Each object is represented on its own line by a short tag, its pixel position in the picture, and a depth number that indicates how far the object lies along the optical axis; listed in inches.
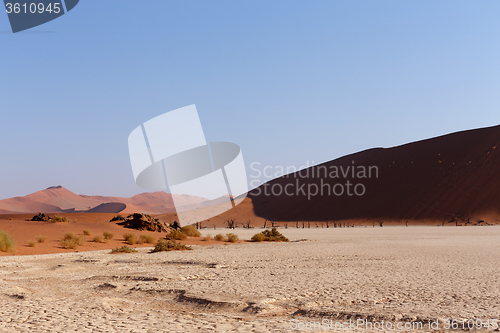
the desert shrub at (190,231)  1195.3
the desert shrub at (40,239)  853.2
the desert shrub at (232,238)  1074.9
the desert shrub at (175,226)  1313.9
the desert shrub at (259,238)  1093.8
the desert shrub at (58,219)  1223.5
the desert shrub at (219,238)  1143.0
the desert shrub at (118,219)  1353.6
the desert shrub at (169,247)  751.5
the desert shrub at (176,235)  1061.1
